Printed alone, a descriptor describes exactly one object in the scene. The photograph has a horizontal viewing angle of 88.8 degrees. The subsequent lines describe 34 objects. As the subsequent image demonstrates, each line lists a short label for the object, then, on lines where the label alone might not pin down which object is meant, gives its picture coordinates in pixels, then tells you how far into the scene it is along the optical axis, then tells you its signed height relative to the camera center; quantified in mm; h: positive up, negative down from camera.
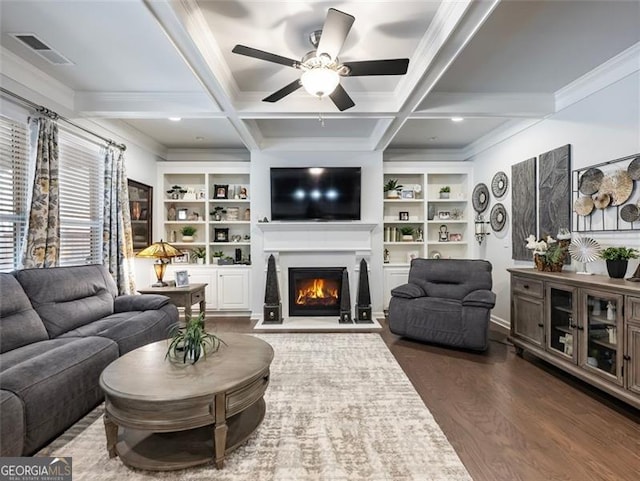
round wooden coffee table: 1688 -880
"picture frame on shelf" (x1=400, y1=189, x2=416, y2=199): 5770 +816
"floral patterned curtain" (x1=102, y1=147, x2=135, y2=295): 4074 +206
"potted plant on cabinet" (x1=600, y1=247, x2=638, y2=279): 2738 -167
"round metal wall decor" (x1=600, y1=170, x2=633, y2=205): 2867 +483
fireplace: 5305 -814
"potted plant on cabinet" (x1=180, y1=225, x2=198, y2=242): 5699 +124
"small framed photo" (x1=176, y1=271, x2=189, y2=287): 4315 -501
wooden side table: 4055 -659
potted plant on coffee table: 2102 -682
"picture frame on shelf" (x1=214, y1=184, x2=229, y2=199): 5676 +872
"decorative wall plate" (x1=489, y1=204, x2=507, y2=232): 4797 +344
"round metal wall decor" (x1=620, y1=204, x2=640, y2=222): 2793 +230
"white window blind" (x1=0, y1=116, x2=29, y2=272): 2885 +484
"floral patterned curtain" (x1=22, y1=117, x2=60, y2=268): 3014 +371
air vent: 2582 +1634
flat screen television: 5172 +789
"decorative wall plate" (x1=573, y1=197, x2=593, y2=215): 3256 +345
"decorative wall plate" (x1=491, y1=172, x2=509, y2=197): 4750 +833
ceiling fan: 2168 +1279
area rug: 1803 -1274
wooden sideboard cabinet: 2377 -754
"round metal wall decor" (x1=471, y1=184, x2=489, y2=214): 5272 +698
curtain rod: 2847 +1285
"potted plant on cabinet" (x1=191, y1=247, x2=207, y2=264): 5695 -246
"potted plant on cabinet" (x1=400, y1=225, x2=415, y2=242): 5762 +127
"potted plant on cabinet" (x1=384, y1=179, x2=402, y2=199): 5719 +902
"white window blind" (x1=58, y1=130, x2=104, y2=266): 3632 +491
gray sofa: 1854 -766
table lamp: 4141 -162
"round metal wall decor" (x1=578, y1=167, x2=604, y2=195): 3154 +579
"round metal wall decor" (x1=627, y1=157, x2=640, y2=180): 2773 +605
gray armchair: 3602 -744
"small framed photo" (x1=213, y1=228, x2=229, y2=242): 5770 +106
